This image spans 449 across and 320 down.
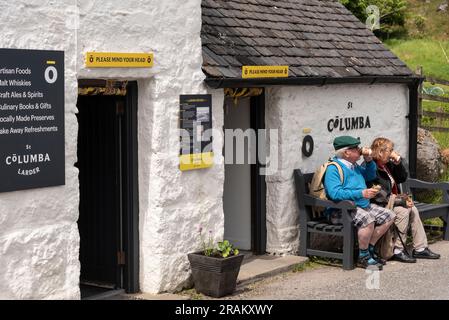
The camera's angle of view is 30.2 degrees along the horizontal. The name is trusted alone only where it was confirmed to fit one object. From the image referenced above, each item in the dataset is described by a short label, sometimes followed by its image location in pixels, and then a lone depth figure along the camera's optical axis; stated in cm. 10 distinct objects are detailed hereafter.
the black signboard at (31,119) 612
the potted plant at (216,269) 762
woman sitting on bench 933
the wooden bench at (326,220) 888
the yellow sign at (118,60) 683
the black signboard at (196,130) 785
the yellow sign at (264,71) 860
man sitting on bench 884
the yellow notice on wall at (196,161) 782
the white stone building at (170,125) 647
